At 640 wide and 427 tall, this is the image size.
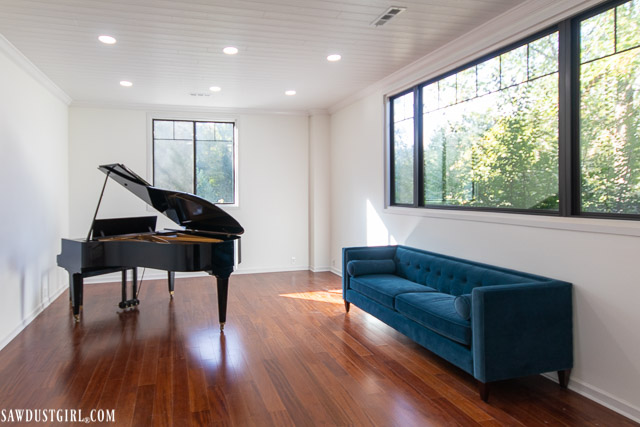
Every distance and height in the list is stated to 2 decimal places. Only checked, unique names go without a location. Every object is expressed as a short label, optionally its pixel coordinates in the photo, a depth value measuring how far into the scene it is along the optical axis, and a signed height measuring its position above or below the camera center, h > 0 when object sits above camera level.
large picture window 2.86 +0.65
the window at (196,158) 7.25 +0.82
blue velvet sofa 2.86 -0.81
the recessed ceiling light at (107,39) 3.99 +1.52
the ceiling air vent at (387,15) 3.46 +1.53
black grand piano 4.09 -0.36
